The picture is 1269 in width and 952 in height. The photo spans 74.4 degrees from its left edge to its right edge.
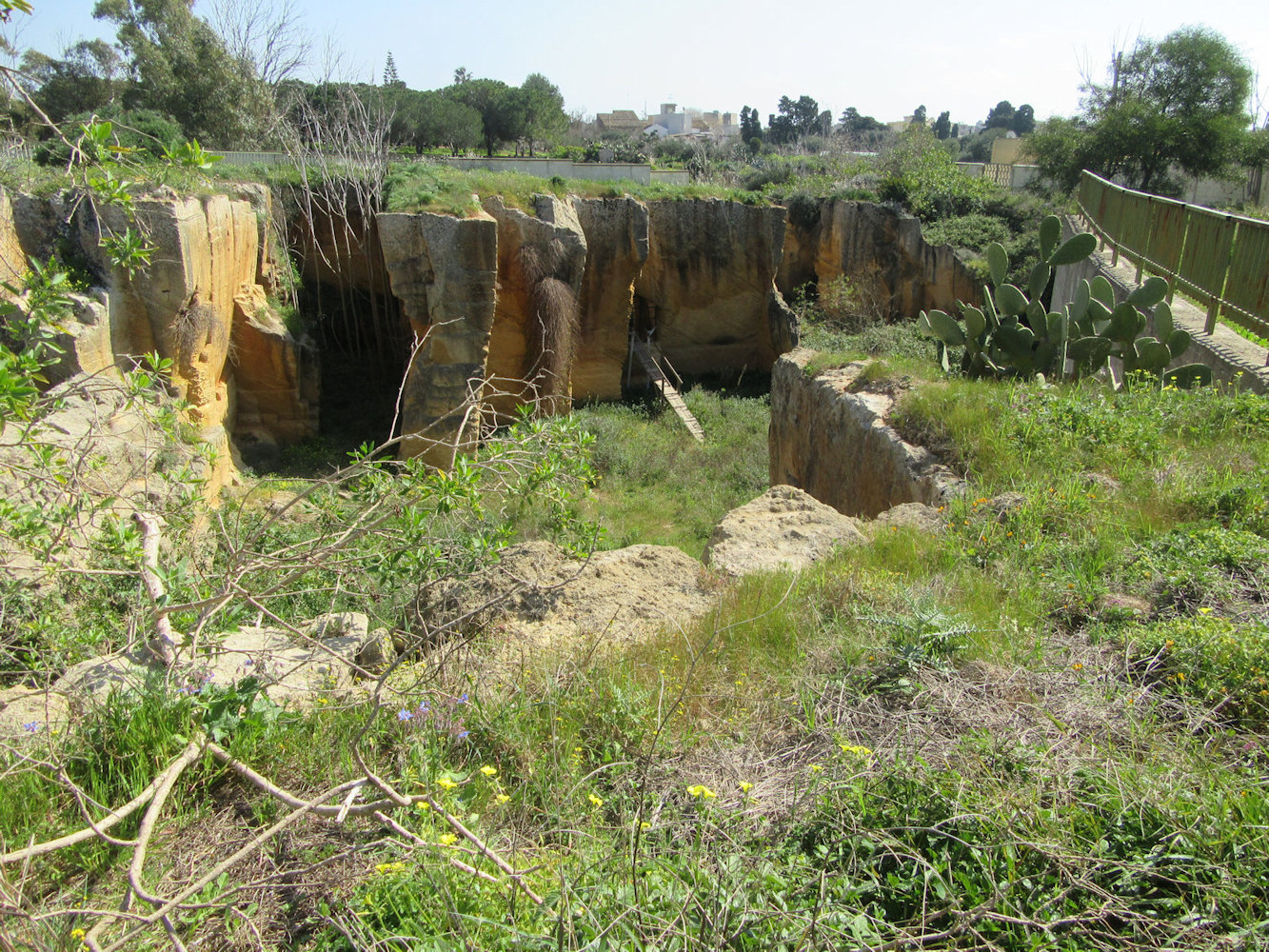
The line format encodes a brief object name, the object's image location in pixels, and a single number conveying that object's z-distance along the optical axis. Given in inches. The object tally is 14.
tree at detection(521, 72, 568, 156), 1583.4
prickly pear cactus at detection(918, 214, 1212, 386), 299.3
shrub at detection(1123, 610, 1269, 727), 105.6
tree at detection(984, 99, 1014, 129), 4080.2
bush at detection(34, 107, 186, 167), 687.0
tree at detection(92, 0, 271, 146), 904.9
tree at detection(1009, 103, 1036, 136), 3868.6
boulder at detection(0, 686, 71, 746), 107.4
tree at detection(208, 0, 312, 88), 899.8
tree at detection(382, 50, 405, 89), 1422.2
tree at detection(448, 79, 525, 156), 1578.5
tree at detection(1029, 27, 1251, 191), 866.8
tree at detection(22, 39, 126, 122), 1079.6
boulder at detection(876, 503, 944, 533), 202.5
